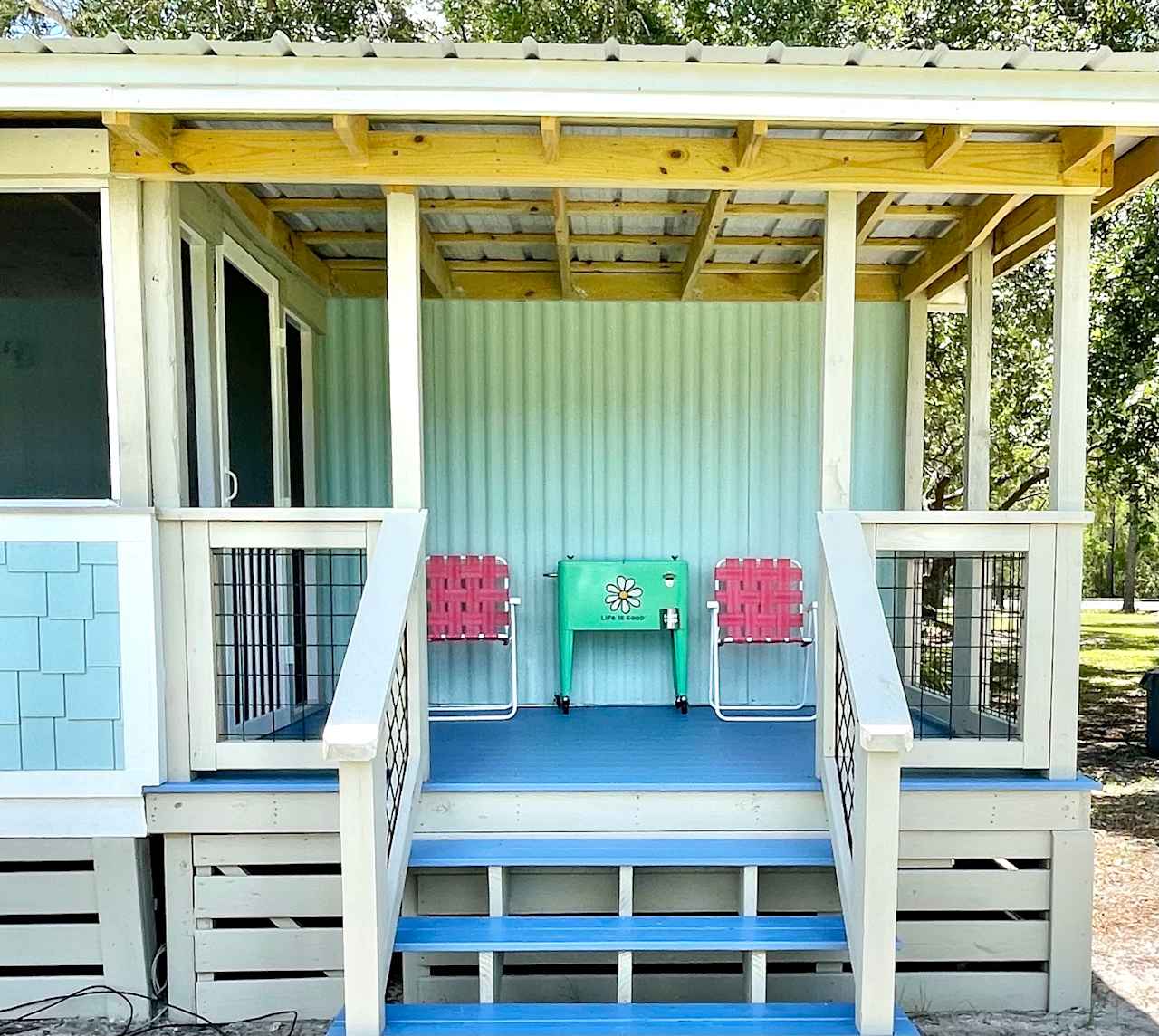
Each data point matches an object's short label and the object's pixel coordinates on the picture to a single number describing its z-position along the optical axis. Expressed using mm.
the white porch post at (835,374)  3039
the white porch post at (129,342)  2934
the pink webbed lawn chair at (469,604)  4352
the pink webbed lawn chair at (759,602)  4426
